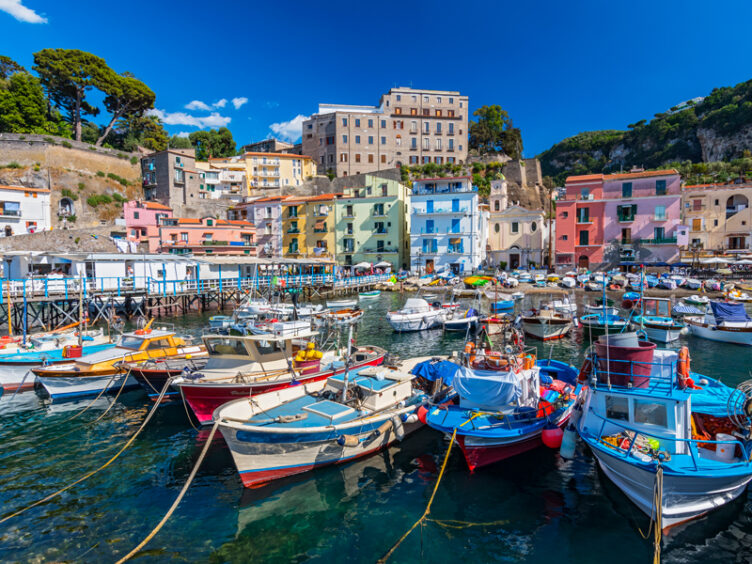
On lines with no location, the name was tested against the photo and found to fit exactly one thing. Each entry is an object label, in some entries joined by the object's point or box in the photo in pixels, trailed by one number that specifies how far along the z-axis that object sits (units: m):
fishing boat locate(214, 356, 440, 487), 10.54
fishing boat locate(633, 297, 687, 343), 25.78
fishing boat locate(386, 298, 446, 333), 30.31
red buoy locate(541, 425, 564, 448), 11.76
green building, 63.72
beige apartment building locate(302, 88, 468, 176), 85.00
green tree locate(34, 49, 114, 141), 65.38
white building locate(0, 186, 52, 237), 56.16
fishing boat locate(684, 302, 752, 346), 25.19
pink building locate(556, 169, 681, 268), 55.62
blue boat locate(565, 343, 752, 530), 8.91
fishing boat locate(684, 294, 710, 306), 36.25
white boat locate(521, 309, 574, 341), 27.00
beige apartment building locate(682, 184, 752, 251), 59.00
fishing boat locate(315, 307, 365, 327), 29.56
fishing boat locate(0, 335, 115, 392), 17.61
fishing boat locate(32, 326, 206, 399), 16.66
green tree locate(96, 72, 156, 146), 70.94
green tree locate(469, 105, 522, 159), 85.44
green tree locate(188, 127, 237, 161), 91.69
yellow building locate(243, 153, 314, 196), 82.88
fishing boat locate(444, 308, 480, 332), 30.14
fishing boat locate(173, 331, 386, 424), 13.84
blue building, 59.00
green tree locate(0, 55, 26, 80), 66.00
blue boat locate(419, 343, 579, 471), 11.41
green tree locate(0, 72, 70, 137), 61.72
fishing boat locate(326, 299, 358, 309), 35.84
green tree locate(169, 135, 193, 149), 83.94
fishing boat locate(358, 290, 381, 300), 46.88
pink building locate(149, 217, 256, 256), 55.34
